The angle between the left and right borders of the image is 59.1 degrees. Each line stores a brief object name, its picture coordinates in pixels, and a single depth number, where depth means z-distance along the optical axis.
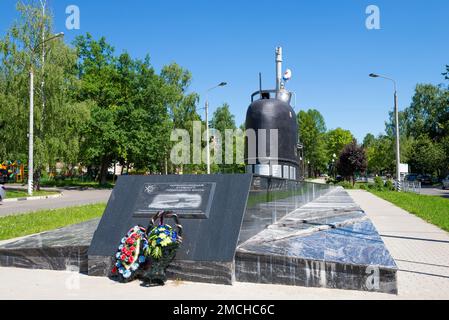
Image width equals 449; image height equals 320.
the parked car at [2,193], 19.16
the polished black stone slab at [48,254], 5.99
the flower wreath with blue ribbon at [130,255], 5.24
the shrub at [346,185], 40.46
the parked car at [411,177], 54.84
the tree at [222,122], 56.09
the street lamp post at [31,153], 23.16
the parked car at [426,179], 51.22
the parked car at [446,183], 37.94
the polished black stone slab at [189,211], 5.38
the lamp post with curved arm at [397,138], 28.44
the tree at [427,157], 50.34
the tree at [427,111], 61.45
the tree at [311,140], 65.25
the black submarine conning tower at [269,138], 10.62
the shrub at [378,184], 33.78
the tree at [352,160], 46.25
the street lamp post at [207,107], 28.16
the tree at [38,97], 25.95
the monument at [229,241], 4.87
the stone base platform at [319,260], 4.61
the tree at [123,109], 34.81
